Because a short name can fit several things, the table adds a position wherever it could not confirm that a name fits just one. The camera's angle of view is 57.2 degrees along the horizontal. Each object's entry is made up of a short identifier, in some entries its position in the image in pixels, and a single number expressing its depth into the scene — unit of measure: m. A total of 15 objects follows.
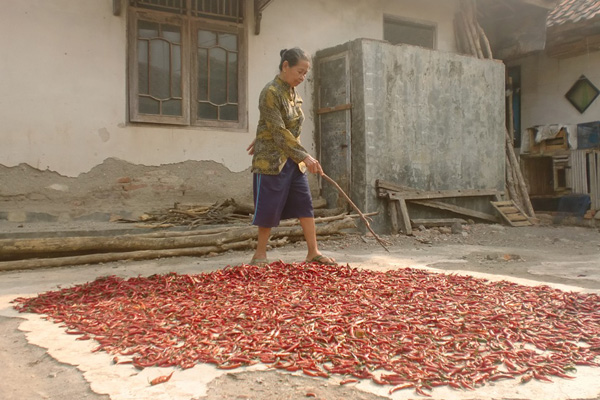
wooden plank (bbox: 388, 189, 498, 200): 7.61
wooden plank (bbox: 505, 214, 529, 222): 8.49
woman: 4.24
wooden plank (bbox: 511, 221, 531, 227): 8.37
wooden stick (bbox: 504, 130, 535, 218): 9.34
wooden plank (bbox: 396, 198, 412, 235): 7.36
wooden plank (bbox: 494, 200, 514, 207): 8.70
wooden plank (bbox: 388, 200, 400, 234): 7.50
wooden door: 7.59
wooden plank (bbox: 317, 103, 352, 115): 7.55
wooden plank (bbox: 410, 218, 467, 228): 7.70
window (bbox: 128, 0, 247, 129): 6.79
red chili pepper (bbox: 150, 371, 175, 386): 2.03
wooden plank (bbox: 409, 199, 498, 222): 7.96
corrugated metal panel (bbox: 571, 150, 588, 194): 9.18
